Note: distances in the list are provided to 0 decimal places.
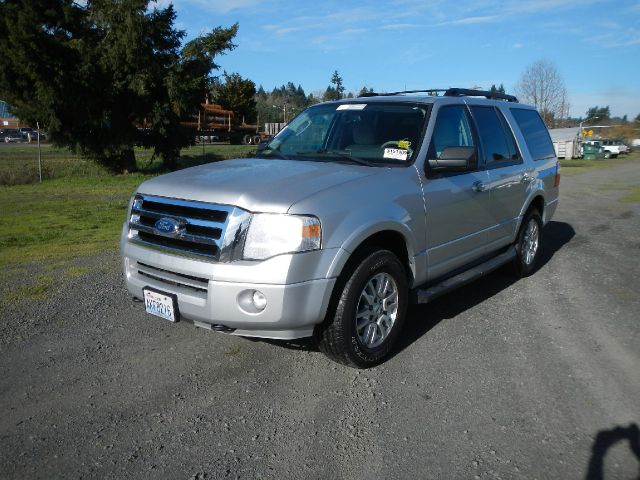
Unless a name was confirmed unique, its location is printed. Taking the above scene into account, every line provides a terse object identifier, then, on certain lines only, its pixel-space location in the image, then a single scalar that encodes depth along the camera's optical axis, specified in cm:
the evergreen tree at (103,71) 1678
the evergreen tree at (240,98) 6425
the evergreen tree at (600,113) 11286
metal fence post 1714
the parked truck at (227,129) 5318
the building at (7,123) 6526
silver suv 335
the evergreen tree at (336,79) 9264
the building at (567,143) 4591
